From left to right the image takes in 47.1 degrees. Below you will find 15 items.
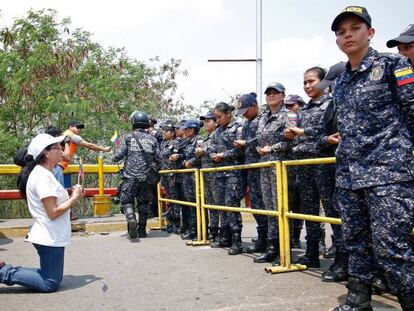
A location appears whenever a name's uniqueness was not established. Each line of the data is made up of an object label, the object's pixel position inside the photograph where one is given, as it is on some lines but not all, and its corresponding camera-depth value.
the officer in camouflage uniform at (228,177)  5.75
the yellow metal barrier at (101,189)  9.88
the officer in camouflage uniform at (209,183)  6.51
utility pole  12.80
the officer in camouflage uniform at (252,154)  5.59
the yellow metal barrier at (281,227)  4.50
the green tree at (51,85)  12.55
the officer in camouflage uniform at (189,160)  7.27
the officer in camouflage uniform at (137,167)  7.40
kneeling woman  3.96
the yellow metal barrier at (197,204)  6.48
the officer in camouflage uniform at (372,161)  2.65
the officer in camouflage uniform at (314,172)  4.18
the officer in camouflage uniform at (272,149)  4.89
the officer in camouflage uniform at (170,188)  8.09
